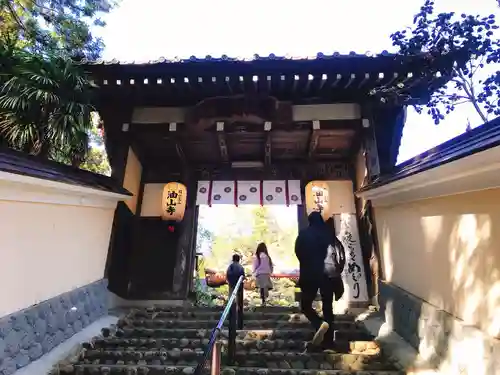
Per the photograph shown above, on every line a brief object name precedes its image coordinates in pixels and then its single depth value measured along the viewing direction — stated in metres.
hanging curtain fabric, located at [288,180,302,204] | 8.09
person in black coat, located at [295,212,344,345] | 4.52
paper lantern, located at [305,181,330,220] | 7.21
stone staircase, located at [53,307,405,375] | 4.01
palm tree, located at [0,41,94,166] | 5.55
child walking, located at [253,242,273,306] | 8.28
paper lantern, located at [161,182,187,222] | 7.71
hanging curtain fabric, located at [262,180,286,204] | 8.12
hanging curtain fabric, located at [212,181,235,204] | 8.27
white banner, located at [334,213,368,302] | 6.98
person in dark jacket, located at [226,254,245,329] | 6.53
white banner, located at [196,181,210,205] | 8.30
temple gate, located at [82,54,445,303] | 6.26
